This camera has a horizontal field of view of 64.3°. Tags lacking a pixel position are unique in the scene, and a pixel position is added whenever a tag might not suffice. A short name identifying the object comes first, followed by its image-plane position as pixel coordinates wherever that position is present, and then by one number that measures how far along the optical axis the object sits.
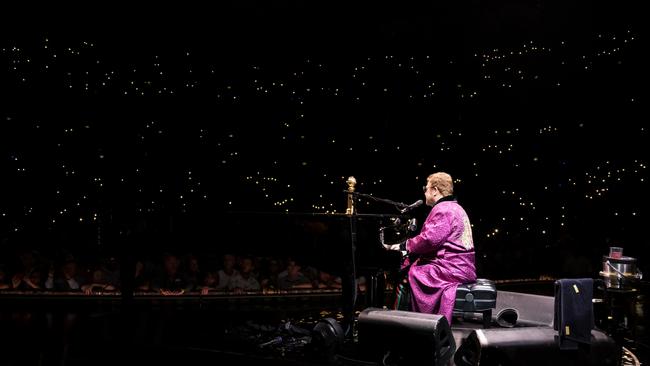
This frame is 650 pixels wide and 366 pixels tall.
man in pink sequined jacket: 3.96
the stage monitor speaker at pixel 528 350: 3.08
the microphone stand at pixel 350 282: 4.27
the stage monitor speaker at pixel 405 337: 3.17
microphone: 4.04
